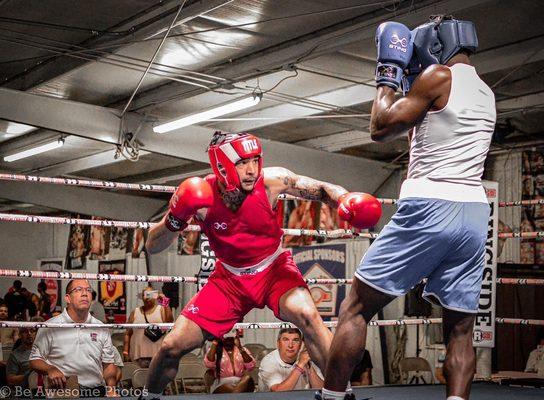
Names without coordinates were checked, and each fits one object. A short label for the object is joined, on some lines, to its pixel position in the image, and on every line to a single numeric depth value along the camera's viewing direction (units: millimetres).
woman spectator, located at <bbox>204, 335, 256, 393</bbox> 5387
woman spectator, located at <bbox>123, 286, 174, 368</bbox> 7031
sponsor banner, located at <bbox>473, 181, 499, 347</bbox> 4516
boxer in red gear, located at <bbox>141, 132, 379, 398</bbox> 2994
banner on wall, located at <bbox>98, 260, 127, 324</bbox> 14203
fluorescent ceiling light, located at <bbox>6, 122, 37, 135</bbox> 10247
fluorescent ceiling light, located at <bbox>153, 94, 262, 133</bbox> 7484
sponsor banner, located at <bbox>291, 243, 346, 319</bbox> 10156
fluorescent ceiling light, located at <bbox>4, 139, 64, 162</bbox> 9914
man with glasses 4543
